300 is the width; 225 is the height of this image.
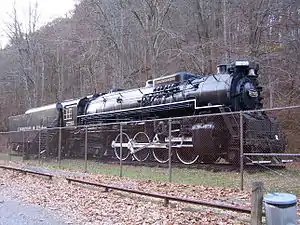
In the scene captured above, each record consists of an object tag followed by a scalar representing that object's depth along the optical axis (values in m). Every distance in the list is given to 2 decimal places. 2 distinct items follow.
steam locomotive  13.30
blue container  4.75
